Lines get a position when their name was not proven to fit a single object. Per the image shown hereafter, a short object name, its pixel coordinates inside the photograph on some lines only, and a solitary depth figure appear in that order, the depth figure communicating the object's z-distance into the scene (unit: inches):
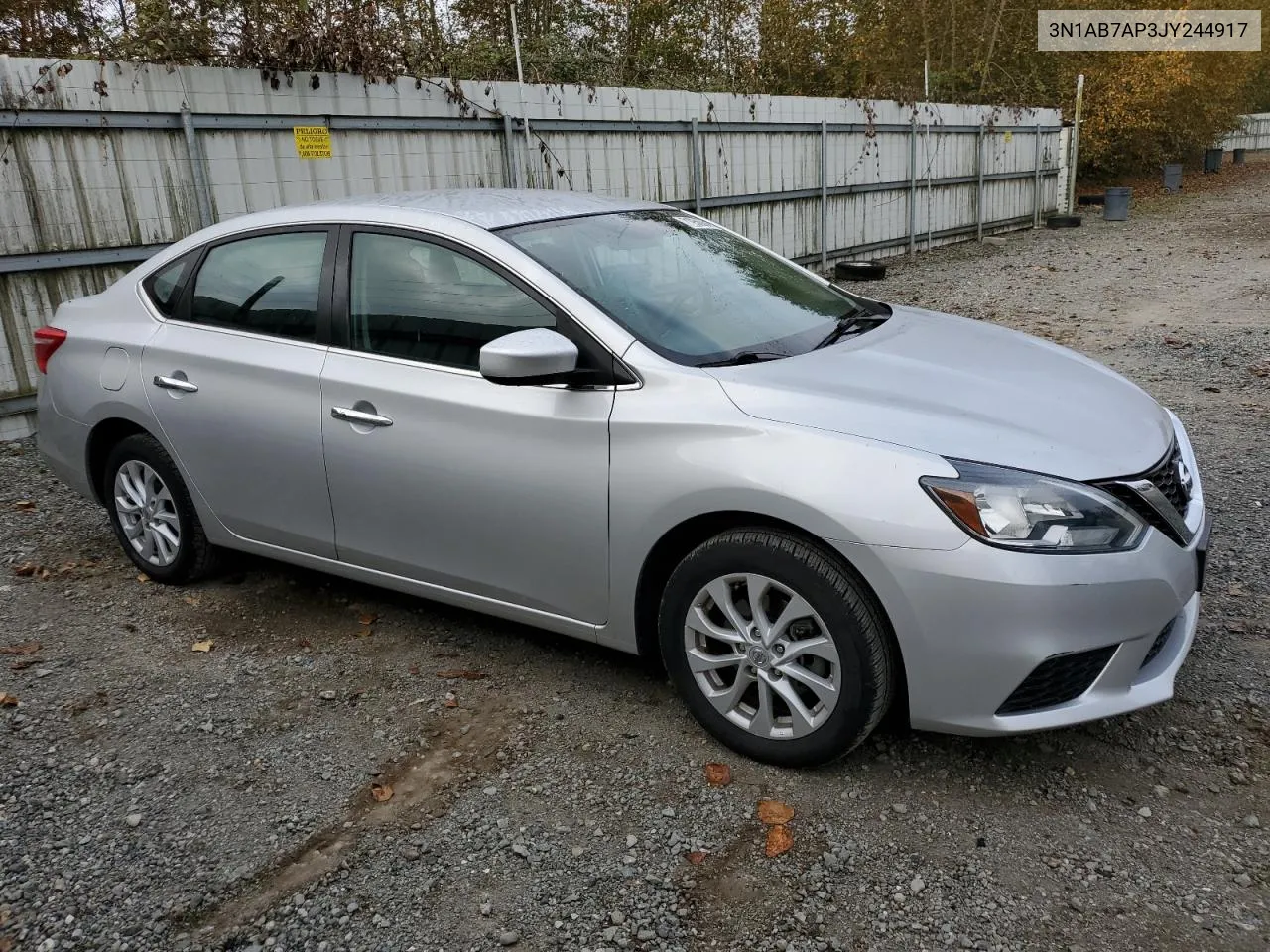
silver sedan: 107.3
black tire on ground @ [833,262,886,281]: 555.2
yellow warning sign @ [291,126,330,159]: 311.9
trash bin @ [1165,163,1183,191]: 1175.0
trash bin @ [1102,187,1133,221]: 890.7
